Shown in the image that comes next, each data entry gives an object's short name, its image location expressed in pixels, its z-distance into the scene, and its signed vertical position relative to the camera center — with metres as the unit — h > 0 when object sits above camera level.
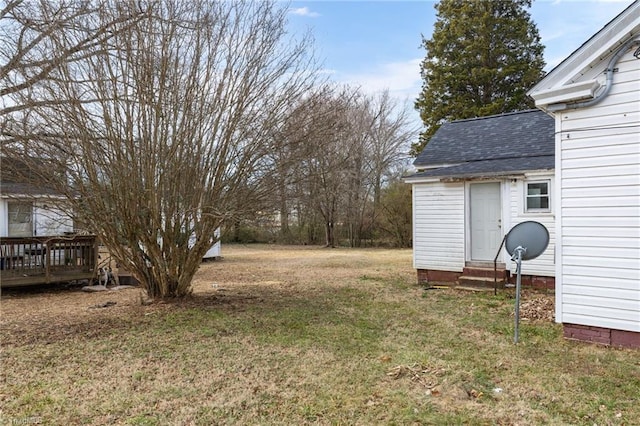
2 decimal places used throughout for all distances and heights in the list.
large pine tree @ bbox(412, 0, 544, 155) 23.39 +9.30
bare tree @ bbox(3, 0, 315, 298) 5.99 +1.44
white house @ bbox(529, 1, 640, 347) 4.76 +0.47
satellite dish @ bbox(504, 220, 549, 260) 5.12 -0.25
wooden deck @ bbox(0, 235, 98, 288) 8.79 -0.97
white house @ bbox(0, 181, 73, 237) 6.11 +0.29
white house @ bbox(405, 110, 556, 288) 8.83 +0.35
